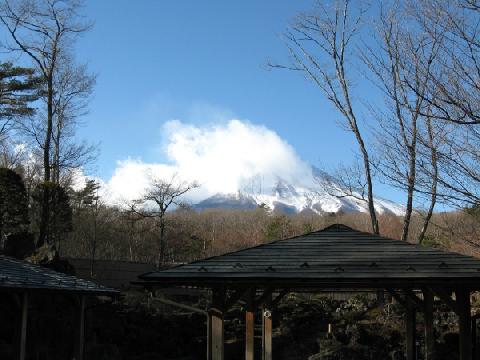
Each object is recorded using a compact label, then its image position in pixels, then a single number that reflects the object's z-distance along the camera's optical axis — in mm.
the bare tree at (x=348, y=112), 21386
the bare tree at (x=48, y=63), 24562
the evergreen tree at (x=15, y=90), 24484
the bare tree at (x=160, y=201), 30839
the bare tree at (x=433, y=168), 9203
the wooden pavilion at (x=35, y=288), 11477
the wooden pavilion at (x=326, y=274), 8477
